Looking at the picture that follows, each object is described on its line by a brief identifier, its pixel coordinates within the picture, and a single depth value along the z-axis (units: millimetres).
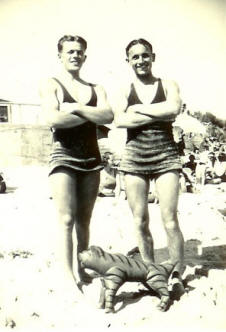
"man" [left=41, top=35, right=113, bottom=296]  3707
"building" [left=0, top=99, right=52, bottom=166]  13164
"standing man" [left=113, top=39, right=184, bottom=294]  3791
